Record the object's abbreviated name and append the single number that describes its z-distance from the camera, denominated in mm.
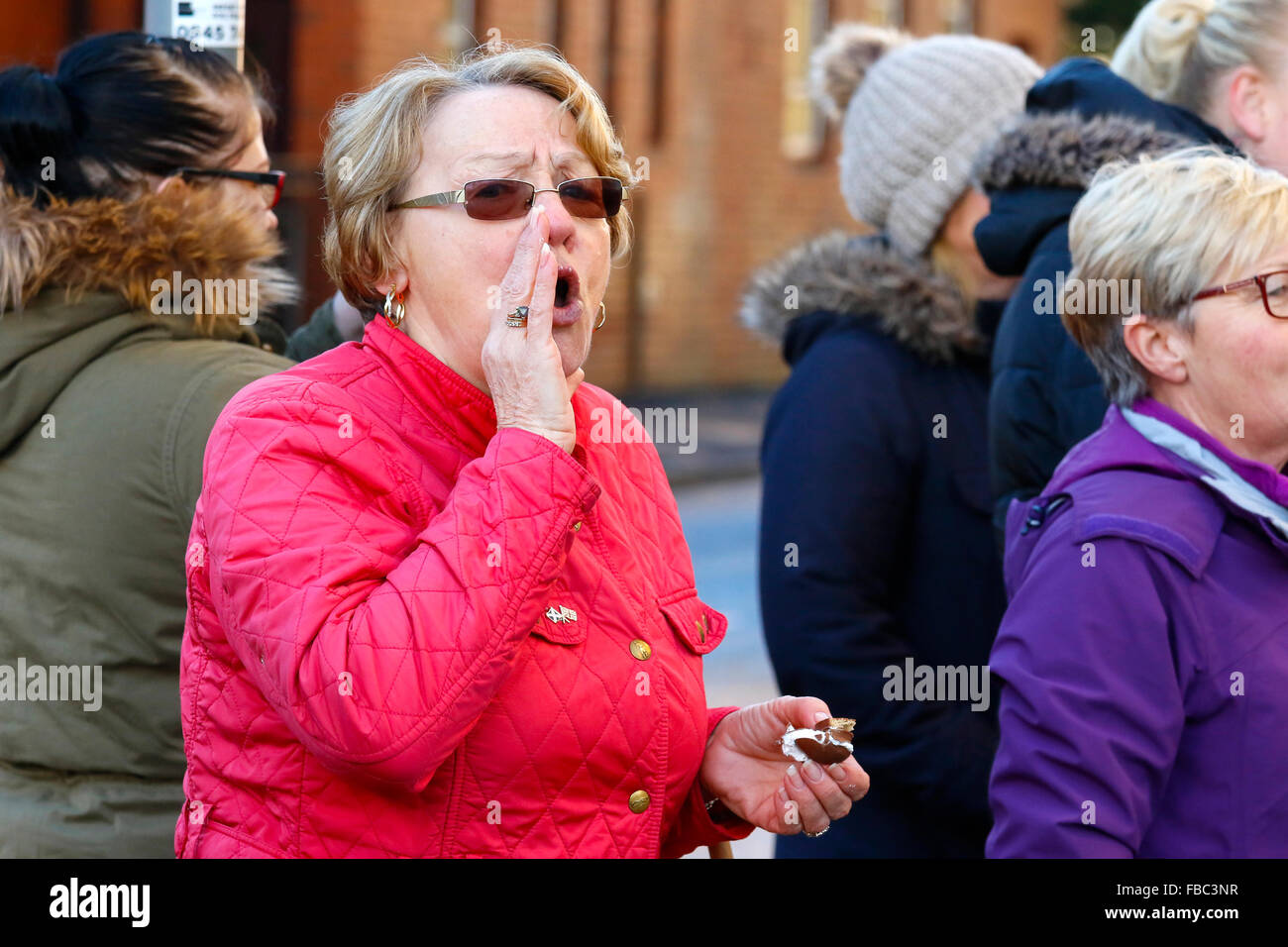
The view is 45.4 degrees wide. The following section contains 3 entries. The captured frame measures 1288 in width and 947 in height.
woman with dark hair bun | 2566
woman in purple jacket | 2160
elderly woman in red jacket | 1828
